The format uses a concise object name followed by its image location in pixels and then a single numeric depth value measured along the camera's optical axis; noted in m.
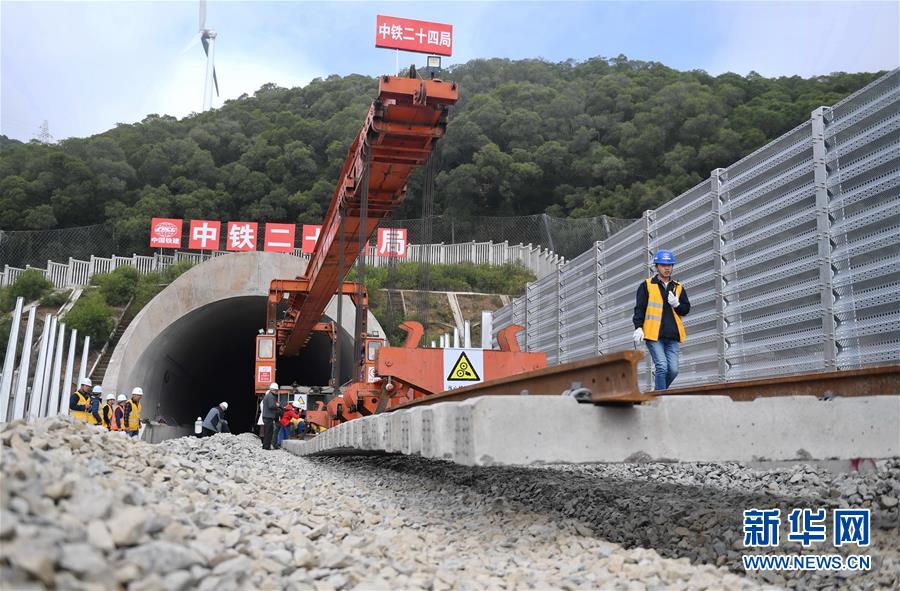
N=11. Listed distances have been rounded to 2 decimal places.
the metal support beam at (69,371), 13.45
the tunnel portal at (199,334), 18.25
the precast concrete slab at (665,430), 3.57
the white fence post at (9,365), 9.45
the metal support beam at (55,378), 11.99
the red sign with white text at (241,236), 37.28
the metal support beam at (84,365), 14.42
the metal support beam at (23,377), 10.41
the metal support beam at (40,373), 11.30
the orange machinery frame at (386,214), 8.77
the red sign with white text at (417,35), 17.97
